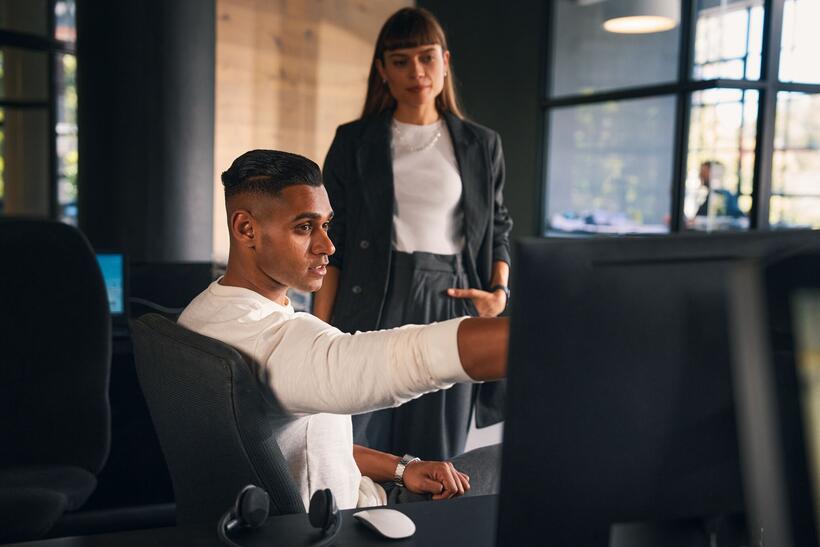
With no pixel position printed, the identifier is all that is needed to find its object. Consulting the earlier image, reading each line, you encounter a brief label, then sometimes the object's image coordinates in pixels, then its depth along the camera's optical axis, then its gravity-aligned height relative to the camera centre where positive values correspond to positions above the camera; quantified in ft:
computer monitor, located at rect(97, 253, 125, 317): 8.84 -0.86
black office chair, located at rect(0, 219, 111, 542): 5.98 -1.14
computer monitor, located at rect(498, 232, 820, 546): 2.12 -0.45
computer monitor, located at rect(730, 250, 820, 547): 2.04 -0.43
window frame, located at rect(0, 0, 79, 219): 19.67 +3.09
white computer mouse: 2.96 -1.13
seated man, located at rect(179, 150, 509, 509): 3.04 -0.53
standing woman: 6.84 -0.12
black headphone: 2.89 -1.06
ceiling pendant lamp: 16.35 +3.87
